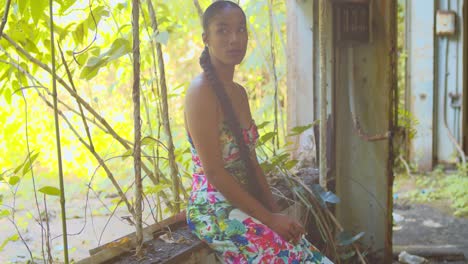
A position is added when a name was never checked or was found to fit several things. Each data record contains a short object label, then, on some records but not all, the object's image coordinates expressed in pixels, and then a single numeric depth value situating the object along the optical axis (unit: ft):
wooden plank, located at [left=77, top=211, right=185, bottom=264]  5.44
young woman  5.75
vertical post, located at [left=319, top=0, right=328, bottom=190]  8.43
